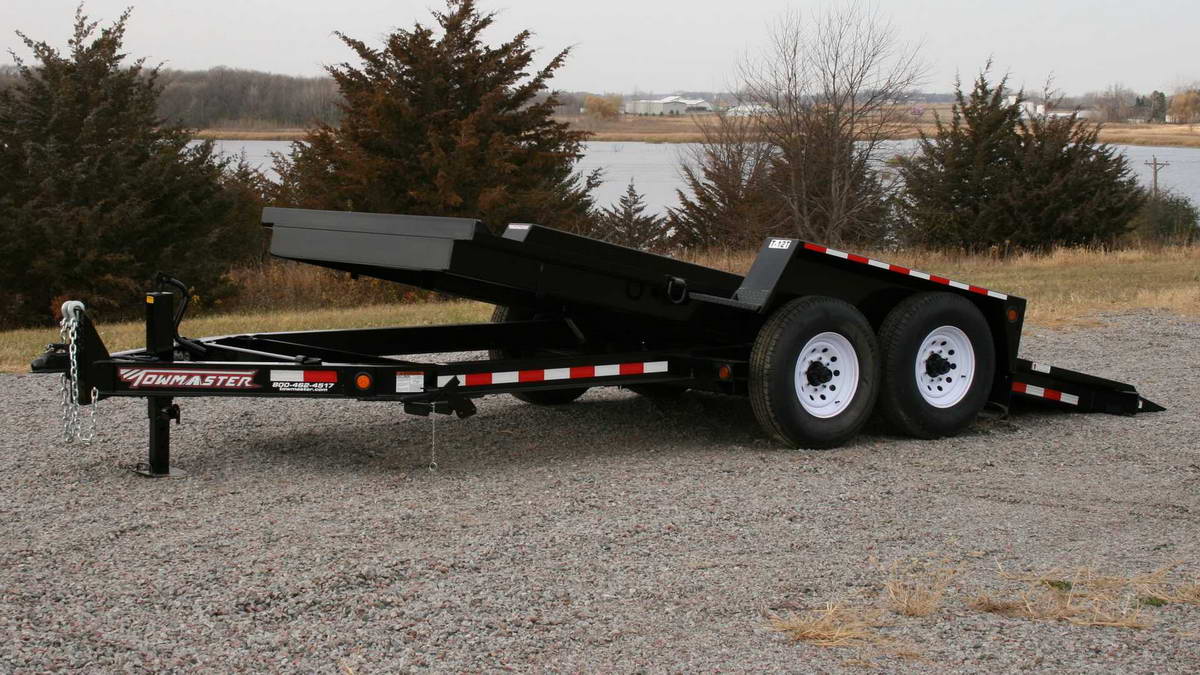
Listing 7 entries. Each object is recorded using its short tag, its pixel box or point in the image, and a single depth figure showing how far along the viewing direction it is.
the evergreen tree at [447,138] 26.94
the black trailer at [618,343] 6.01
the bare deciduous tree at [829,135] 36.94
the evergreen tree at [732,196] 36.34
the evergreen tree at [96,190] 20.78
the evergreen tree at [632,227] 34.09
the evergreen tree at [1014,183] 32.81
